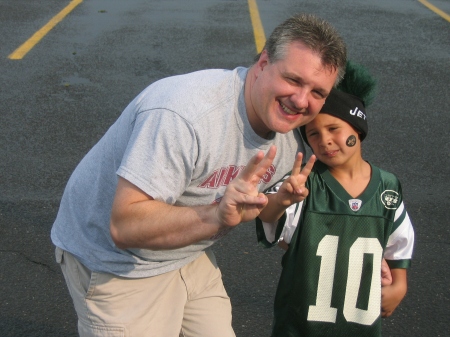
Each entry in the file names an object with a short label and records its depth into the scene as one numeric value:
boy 2.70
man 2.27
